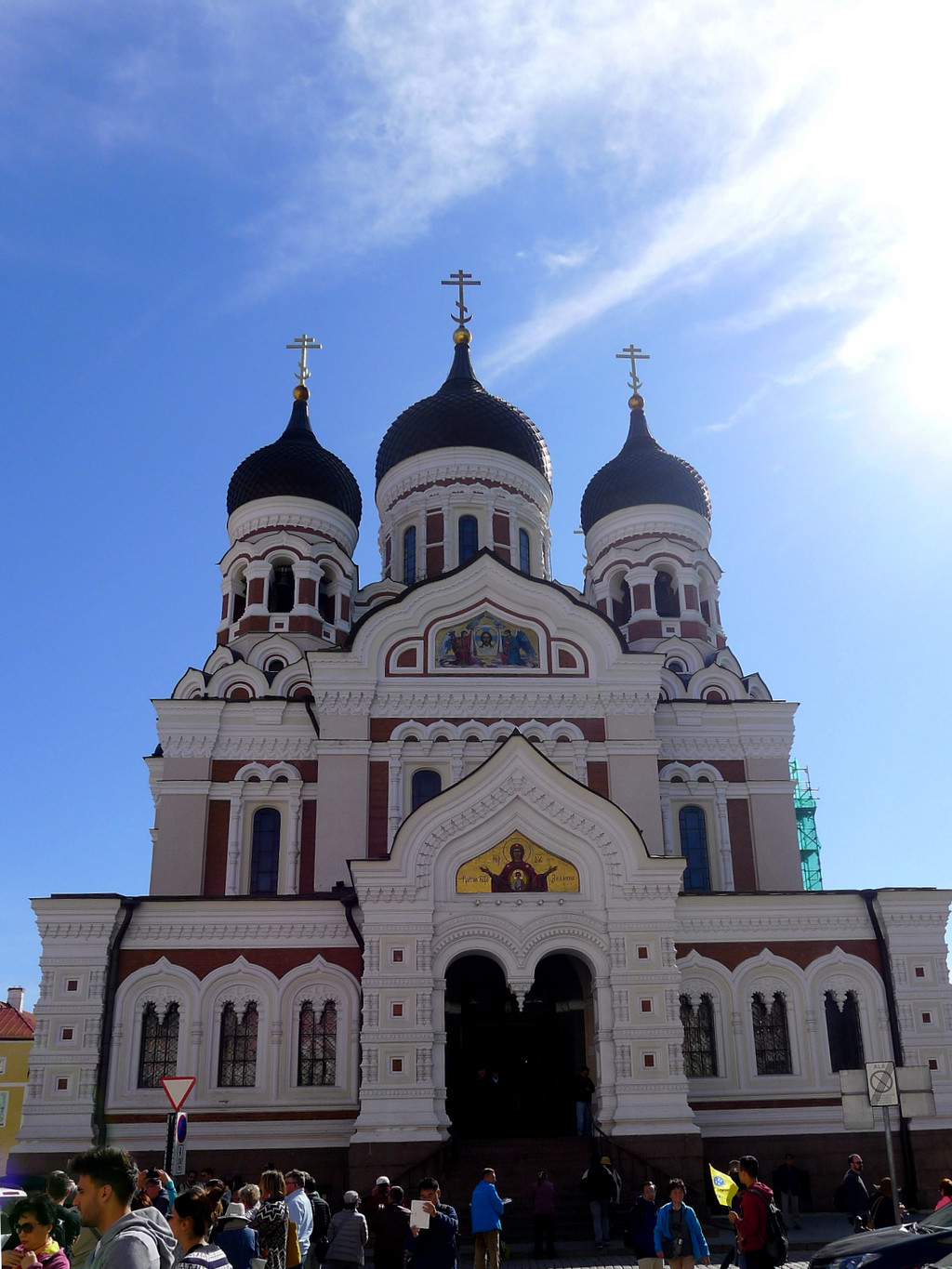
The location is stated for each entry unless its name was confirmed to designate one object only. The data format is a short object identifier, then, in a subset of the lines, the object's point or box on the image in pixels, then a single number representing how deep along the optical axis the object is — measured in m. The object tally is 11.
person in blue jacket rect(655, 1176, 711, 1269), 10.05
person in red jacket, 9.16
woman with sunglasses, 5.12
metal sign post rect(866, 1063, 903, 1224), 11.23
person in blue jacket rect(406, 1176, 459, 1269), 9.42
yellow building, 39.84
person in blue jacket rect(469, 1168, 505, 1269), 11.68
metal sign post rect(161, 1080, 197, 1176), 11.37
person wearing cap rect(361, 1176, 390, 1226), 11.11
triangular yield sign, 11.62
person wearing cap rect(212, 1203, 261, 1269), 7.15
